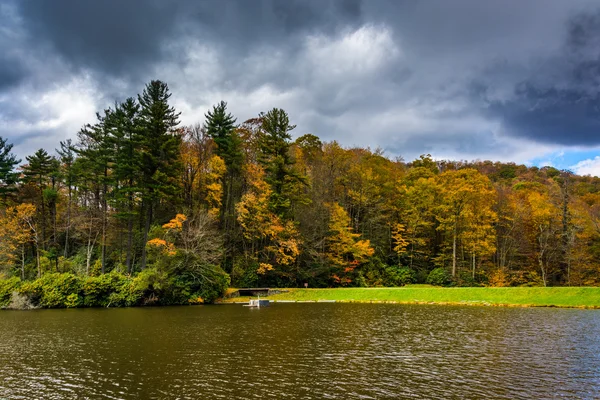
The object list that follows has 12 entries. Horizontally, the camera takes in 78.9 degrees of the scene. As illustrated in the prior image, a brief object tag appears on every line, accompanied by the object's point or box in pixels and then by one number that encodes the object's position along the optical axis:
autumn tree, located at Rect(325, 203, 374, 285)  52.66
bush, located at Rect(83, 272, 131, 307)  40.62
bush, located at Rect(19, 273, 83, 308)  39.72
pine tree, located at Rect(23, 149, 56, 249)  53.47
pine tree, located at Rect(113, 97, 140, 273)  45.44
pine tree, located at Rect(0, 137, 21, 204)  52.60
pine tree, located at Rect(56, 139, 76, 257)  50.53
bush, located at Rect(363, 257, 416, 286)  55.25
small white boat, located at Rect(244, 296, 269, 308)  39.29
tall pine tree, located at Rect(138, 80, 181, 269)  45.75
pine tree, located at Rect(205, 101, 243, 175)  52.72
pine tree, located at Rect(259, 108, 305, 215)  53.03
